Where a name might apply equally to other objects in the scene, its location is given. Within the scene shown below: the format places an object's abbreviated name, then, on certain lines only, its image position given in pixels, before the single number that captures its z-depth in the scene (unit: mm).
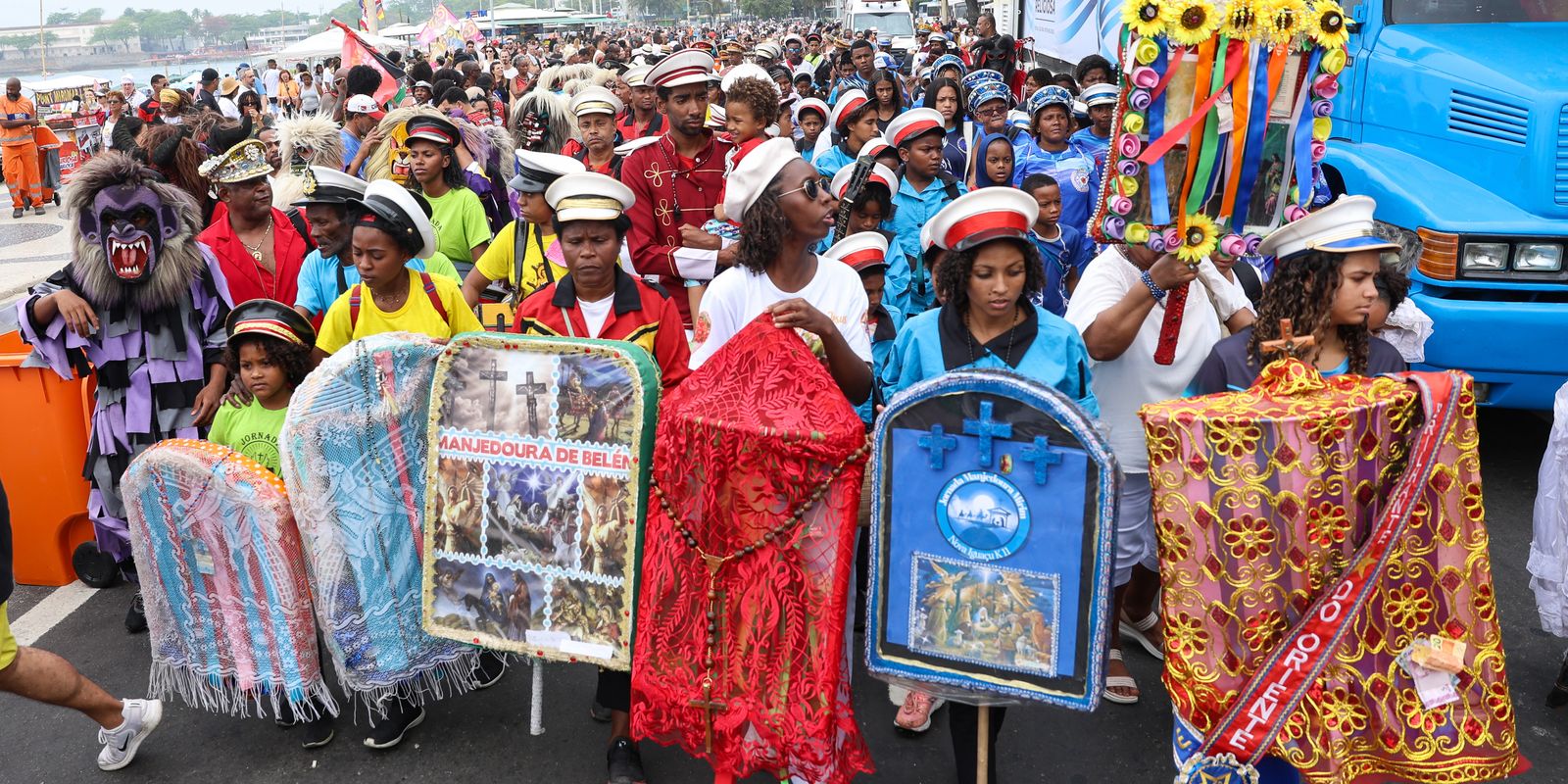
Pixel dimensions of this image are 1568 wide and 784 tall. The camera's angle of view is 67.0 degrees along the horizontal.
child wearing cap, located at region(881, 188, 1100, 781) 3467
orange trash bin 5430
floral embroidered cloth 2891
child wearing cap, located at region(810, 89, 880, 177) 7898
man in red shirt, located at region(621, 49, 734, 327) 5543
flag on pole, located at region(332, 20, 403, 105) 12945
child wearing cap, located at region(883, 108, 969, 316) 6465
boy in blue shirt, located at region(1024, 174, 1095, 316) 6098
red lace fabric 3154
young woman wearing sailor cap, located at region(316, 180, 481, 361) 4355
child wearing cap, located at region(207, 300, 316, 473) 4273
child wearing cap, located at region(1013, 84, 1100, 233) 6746
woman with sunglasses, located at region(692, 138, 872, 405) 3814
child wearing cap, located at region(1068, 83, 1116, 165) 7930
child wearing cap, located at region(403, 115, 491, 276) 6508
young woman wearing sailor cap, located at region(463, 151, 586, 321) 5496
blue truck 5492
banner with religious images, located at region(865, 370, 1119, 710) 2900
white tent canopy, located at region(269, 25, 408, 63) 30422
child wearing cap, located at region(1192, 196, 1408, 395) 3412
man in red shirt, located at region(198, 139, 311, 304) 5648
